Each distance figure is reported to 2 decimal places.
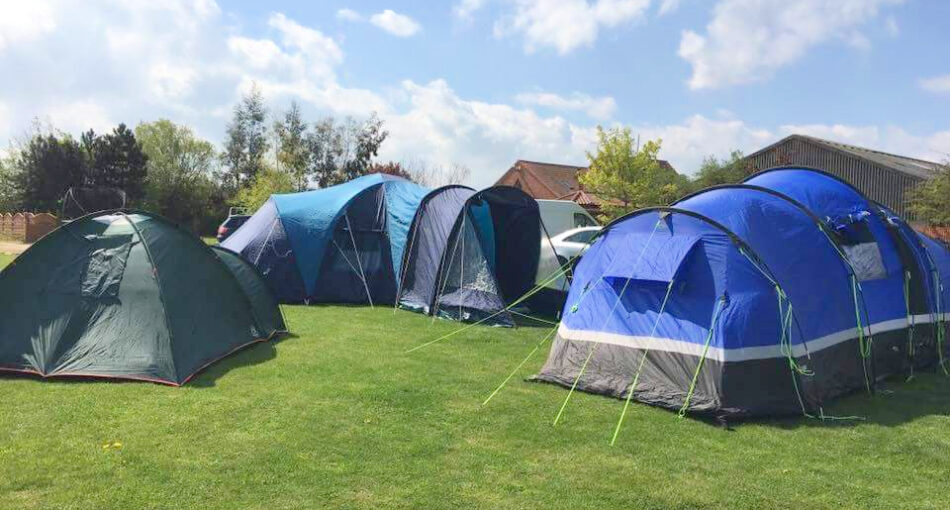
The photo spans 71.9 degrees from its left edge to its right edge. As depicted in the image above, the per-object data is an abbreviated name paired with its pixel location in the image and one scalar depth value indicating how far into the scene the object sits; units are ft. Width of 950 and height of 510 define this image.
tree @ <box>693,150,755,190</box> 100.99
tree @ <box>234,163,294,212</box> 106.83
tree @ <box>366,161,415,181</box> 116.75
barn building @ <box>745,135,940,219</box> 107.96
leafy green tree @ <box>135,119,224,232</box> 132.98
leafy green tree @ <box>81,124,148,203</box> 119.34
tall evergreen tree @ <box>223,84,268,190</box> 147.54
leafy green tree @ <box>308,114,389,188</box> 122.21
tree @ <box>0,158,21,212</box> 127.75
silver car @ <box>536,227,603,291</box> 39.43
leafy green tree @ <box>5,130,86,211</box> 115.96
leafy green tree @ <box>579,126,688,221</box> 98.89
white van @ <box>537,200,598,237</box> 68.64
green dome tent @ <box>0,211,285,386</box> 21.62
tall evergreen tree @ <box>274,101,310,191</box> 115.96
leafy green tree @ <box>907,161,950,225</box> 82.23
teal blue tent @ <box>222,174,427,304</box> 40.65
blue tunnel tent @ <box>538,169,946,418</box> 19.44
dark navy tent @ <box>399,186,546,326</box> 35.76
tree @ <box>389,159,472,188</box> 141.38
